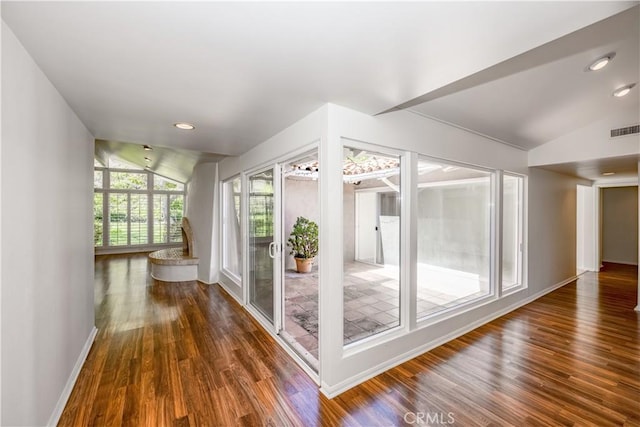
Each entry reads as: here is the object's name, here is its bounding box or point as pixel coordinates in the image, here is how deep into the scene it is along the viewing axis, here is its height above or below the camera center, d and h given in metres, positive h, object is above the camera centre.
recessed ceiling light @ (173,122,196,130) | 2.59 +0.90
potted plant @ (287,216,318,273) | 5.90 -0.69
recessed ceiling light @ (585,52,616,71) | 1.99 +1.21
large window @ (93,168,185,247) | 8.73 +0.21
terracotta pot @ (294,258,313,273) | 5.93 -1.16
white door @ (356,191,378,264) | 4.86 -0.27
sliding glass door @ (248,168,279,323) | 3.18 -0.37
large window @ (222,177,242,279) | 4.43 -0.27
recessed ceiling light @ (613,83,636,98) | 2.57 +1.26
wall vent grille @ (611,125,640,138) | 3.14 +1.03
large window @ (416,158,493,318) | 3.32 -0.29
